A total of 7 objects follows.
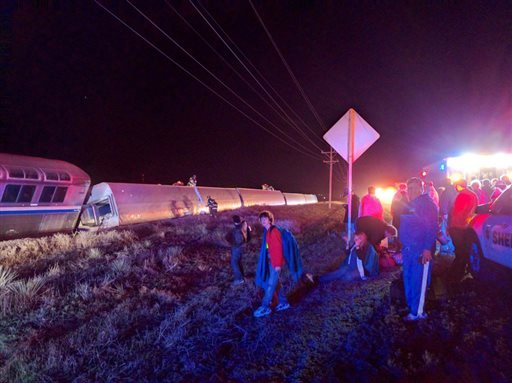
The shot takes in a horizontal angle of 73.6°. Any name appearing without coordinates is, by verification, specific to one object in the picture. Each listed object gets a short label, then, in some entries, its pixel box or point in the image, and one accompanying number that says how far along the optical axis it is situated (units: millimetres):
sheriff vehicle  5012
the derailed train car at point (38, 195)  11578
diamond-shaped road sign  7461
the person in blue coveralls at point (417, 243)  4332
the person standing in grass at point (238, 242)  6805
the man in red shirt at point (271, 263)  5047
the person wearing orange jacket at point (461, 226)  6434
